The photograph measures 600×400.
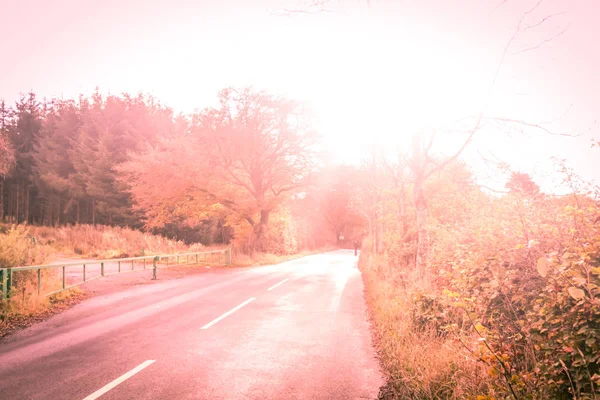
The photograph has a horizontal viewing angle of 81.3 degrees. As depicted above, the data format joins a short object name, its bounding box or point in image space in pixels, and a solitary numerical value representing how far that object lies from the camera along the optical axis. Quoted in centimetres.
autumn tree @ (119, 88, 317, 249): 2377
